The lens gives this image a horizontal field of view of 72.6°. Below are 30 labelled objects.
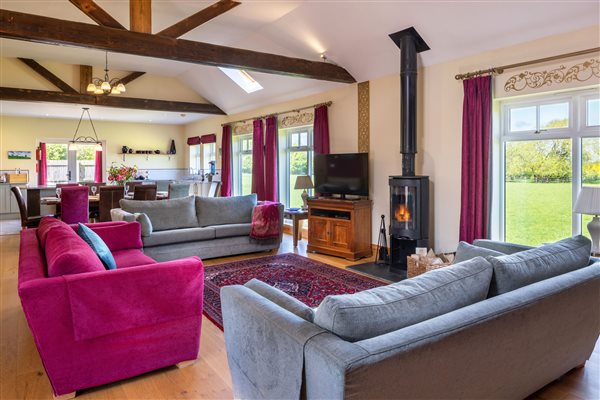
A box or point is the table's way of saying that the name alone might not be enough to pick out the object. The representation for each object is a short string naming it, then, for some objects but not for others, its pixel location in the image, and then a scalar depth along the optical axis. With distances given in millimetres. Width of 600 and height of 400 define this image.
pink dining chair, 6035
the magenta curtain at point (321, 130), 6758
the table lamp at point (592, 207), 3061
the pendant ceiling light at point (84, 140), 11062
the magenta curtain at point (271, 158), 8039
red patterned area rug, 4020
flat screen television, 5906
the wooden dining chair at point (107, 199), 6469
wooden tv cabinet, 5699
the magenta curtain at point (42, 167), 10703
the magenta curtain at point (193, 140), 11623
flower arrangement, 7832
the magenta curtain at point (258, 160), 8423
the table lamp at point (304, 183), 6604
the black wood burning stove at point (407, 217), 4840
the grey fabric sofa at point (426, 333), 1317
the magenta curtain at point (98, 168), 11578
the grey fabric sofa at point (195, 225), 5207
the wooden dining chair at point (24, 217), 6219
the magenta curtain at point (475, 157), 4480
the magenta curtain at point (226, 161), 9844
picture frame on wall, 10292
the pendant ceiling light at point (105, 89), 6139
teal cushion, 2772
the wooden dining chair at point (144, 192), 6797
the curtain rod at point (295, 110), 6727
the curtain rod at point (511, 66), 3736
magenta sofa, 2164
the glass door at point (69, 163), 10977
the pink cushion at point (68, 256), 2232
